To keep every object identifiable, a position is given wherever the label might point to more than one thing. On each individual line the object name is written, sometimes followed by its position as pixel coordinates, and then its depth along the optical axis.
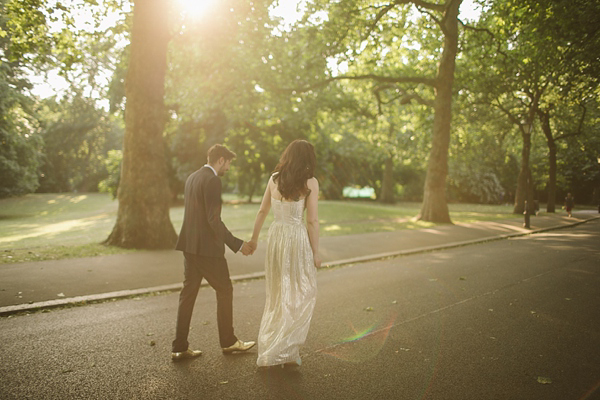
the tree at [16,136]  20.78
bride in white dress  3.76
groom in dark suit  4.05
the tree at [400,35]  17.42
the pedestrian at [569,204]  26.31
